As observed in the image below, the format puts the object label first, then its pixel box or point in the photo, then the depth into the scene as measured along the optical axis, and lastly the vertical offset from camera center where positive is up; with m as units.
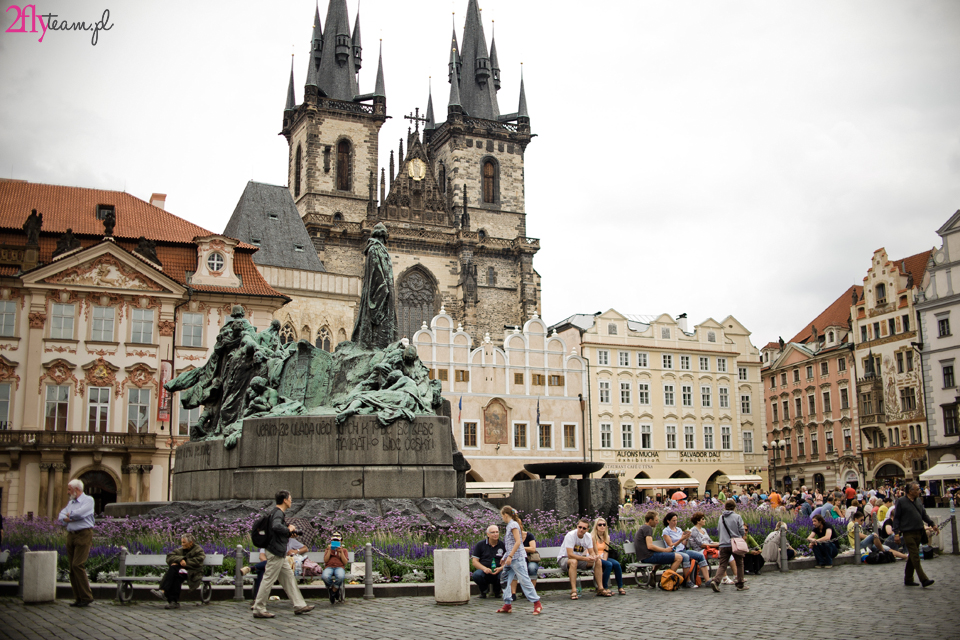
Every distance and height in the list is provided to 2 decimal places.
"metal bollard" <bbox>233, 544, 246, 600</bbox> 10.91 -0.99
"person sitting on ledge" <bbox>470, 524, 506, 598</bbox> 11.40 -0.84
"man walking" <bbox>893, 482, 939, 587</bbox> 11.77 -0.56
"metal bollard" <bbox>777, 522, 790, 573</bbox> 14.55 -1.11
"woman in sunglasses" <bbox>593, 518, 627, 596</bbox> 11.76 -0.84
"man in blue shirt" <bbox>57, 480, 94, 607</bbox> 10.30 -0.49
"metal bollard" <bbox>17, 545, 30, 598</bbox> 10.95 -0.76
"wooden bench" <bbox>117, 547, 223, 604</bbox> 10.87 -0.85
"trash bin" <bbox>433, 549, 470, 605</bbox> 10.71 -0.97
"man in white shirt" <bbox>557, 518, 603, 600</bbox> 11.45 -0.82
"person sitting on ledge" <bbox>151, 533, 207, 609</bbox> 10.52 -0.87
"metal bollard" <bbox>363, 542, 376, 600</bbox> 11.17 -0.97
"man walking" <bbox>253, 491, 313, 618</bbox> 9.77 -0.79
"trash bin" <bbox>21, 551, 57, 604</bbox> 10.73 -0.93
